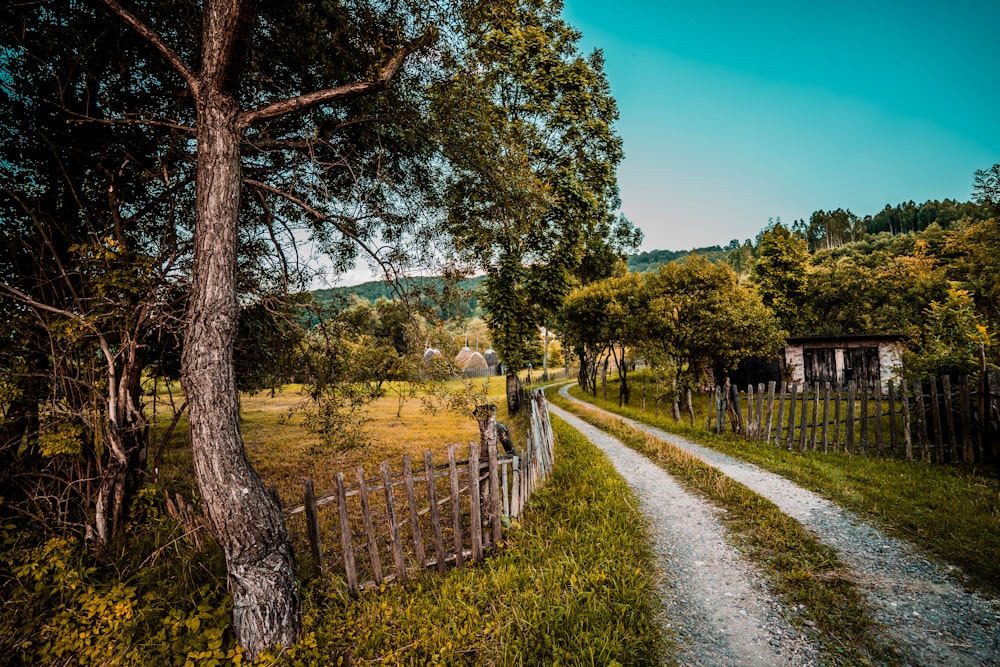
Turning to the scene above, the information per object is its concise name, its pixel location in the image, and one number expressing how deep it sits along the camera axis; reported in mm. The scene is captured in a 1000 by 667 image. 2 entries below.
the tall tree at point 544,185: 7191
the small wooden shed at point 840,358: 24781
